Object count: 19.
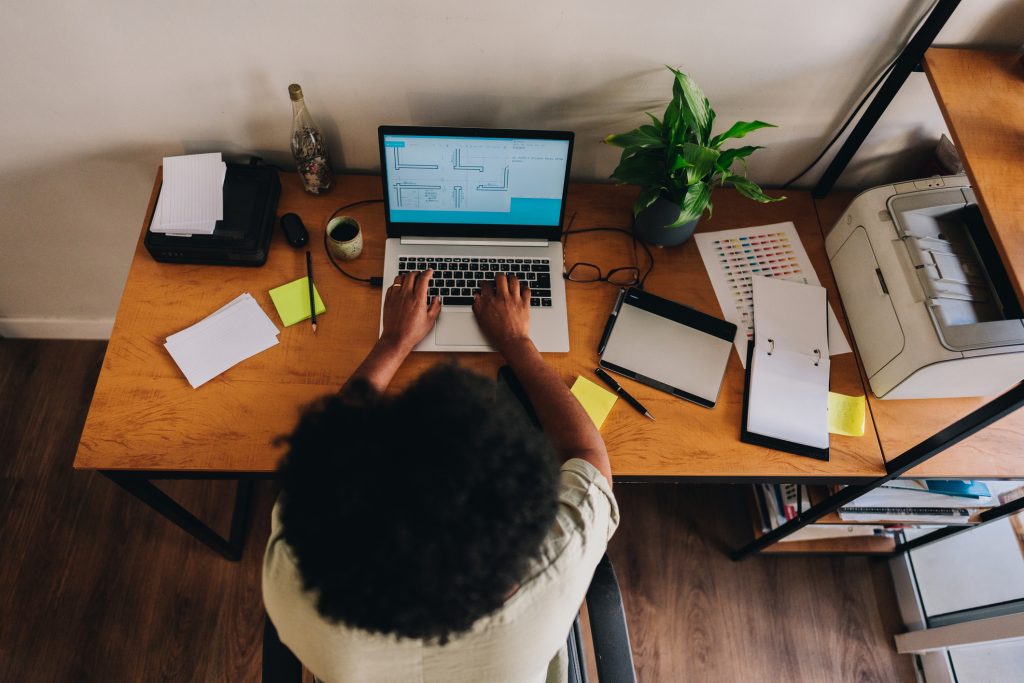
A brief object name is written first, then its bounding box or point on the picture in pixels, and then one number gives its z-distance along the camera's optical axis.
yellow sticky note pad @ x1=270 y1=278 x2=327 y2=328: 1.29
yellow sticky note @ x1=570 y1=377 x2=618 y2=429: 1.22
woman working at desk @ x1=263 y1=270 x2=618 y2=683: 0.66
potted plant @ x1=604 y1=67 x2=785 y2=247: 1.17
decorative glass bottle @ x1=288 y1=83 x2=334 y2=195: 1.30
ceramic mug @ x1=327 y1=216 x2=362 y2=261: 1.31
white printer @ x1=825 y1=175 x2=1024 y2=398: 1.11
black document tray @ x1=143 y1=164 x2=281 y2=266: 1.29
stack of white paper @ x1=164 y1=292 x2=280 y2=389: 1.22
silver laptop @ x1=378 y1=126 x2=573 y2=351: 1.23
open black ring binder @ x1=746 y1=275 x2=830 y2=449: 1.23
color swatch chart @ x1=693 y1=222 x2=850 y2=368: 1.36
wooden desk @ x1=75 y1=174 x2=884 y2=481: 1.15
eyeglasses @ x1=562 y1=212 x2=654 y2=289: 1.39
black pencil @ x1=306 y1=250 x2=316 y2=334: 1.28
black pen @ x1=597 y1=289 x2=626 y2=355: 1.29
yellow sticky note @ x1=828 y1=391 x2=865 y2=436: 1.25
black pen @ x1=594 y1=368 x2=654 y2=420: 1.23
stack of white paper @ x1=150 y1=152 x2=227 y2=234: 1.29
